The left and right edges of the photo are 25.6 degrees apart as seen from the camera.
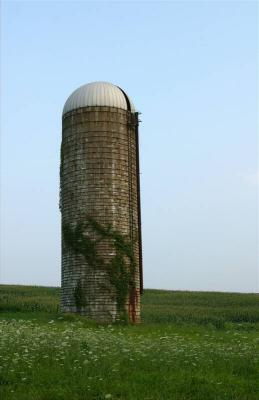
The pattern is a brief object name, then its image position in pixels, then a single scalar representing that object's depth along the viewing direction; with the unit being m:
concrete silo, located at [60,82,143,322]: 30.64
